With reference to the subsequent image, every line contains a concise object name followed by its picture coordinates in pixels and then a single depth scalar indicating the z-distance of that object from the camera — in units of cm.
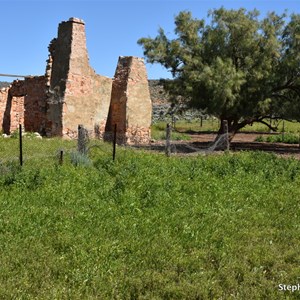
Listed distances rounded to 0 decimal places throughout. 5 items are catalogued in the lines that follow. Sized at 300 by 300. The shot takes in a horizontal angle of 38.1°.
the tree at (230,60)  1889
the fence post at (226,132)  1513
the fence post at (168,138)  1371
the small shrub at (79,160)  1102
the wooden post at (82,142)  1200
